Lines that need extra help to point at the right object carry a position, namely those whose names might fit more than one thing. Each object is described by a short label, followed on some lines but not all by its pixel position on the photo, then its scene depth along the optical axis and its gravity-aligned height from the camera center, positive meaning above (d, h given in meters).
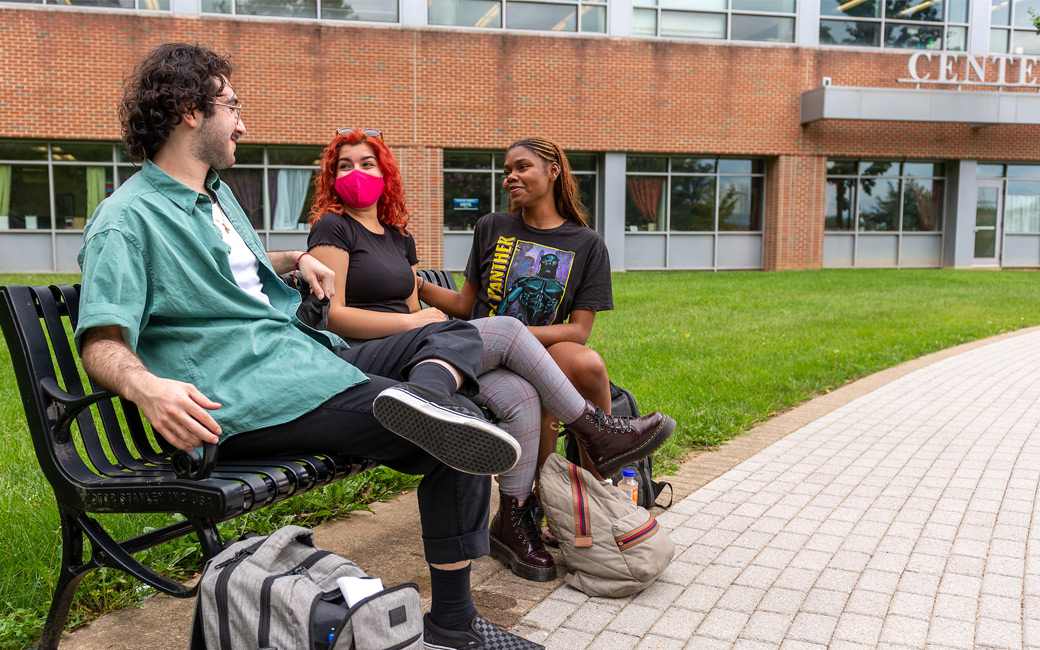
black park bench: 2.14 -0.62
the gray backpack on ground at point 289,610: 1.88 -0.83
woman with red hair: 3.02 -0.29
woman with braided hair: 3.77 -0.03
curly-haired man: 2.21 -0.32
